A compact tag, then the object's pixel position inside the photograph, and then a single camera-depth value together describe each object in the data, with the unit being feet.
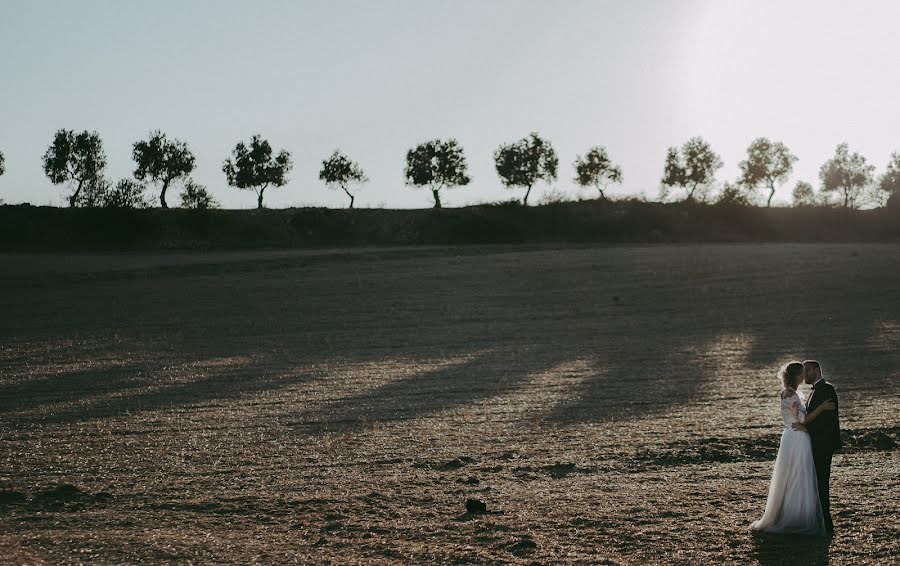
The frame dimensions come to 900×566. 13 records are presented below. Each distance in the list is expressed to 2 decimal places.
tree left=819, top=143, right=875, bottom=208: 389.60
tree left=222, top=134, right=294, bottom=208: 307.58
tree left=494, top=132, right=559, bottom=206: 323.37
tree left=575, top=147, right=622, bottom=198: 327.06
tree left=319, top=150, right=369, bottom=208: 315.58
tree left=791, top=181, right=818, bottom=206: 398.01
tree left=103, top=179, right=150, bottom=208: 255.29
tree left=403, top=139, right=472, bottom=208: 319.27
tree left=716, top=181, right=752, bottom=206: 279.53
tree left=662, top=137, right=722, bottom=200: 332.19
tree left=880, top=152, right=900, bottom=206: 382.83
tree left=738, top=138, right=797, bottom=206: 349.82
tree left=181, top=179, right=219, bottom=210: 294.46
